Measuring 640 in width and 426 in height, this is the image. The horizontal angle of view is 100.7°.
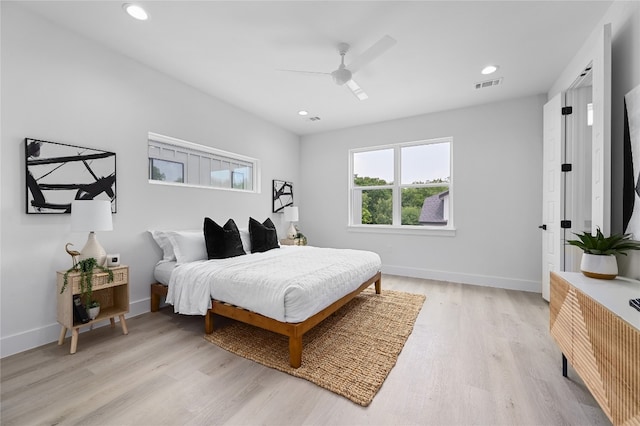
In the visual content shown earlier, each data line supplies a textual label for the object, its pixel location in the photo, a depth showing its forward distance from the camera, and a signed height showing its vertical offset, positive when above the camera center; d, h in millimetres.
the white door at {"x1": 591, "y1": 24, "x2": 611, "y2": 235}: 1927 +576
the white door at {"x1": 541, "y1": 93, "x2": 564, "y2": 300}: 2947 +251
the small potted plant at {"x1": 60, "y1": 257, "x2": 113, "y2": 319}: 2150 -559
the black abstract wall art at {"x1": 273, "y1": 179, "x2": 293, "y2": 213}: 4949 +305
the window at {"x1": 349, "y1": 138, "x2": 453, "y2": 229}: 4430 +452
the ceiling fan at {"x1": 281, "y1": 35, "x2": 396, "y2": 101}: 2166 +1340
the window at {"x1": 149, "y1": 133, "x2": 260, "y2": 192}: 3242 +639
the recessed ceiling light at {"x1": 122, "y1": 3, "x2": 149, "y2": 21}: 2099 +1625
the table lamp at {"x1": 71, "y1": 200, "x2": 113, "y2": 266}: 2131 -52
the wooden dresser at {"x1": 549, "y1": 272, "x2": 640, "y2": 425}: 1062 -635
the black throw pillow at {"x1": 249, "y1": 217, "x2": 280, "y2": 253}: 3598 -369
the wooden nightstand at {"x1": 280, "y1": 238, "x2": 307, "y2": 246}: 4734 -563
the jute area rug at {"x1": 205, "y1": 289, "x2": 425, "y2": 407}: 1771 -1130
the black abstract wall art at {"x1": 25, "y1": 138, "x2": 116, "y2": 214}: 2189 +321
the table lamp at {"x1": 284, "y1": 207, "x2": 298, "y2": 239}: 4797 -101
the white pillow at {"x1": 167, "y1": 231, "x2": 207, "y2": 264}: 2916 -398
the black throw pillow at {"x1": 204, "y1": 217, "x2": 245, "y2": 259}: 3018 -358
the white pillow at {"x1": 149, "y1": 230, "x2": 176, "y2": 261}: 3008 -370
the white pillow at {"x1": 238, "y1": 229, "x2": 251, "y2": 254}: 3610 -407
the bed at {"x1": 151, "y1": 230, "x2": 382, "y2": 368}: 1976 -671
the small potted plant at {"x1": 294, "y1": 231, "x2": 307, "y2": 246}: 4741 -534
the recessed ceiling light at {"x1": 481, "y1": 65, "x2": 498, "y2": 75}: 2964 +1610
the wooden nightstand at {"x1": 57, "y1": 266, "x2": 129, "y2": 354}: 2121 -802
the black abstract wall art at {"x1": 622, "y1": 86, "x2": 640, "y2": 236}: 1734 +307
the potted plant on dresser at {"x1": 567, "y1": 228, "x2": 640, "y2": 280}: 1732 -289
